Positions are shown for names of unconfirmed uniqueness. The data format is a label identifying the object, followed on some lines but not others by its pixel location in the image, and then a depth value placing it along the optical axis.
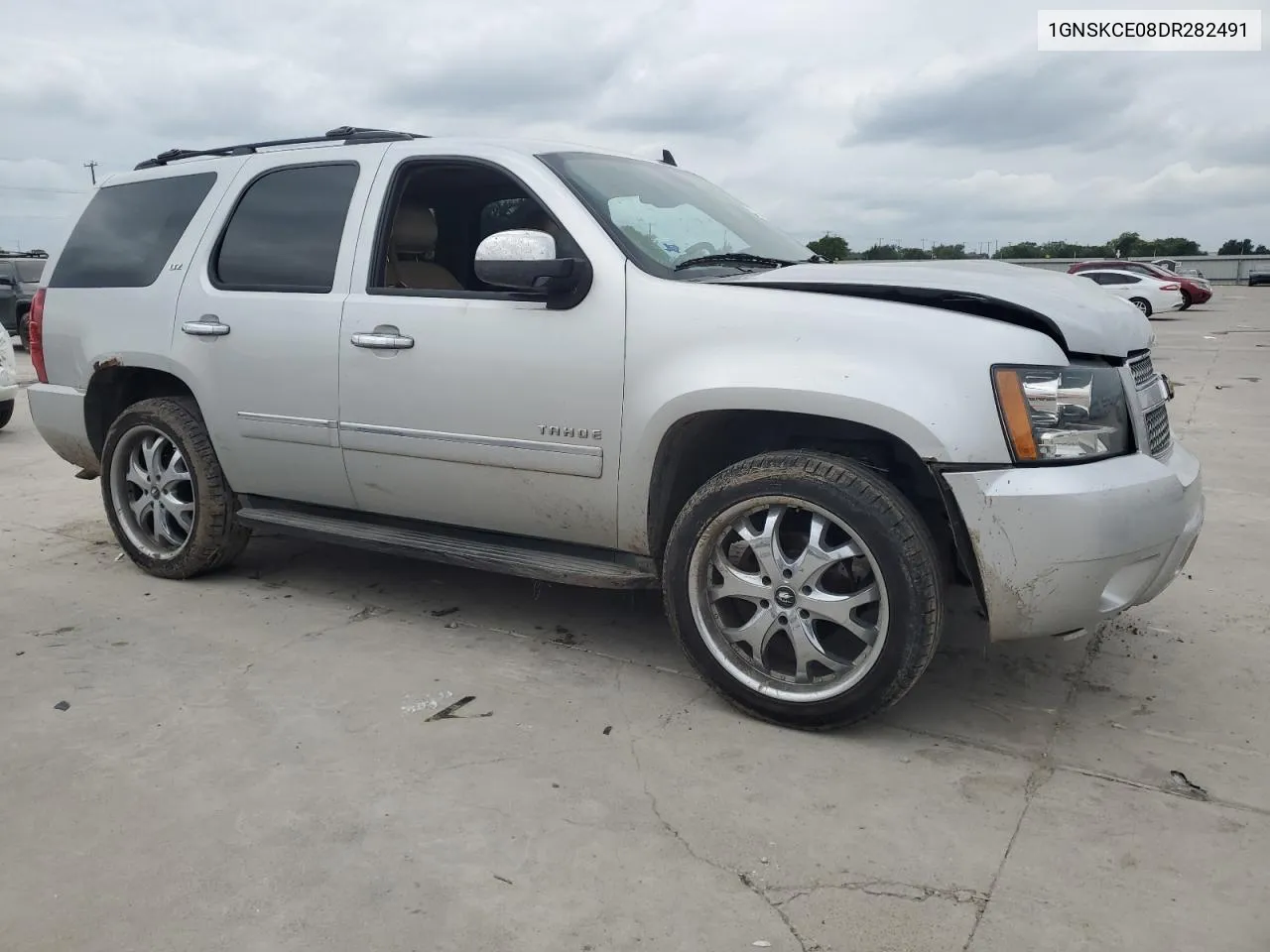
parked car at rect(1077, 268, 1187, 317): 26.45
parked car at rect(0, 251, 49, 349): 17.22
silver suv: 2.95
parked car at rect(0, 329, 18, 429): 8.92
